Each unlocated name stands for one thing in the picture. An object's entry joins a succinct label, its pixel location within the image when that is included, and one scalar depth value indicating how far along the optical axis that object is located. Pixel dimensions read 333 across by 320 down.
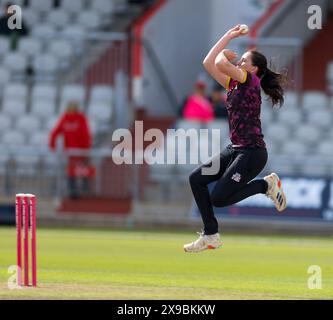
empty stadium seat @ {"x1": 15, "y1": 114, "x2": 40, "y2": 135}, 26.17
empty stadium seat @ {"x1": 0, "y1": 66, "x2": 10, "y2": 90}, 27.50
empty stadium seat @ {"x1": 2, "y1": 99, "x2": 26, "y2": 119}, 26.47
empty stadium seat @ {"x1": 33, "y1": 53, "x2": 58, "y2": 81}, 27.78
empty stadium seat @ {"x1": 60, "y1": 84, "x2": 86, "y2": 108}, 26.59
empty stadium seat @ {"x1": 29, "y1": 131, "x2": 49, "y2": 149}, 25.75
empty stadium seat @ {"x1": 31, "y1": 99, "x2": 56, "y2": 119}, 26.44
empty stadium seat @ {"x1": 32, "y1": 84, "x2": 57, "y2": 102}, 26.75
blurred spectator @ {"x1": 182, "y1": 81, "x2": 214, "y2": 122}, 25.30
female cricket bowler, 13.09
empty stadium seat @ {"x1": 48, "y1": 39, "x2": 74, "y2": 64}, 27.80
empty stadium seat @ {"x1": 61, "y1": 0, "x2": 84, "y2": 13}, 29.25
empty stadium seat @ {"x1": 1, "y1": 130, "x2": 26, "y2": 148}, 26.03
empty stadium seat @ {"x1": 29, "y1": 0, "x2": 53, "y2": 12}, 29.23
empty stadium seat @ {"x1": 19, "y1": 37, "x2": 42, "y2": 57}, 28.14
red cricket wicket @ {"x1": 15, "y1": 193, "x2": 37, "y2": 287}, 12.14
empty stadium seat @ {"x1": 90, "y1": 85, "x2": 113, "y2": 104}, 26.53
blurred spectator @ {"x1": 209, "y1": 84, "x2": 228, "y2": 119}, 25.86
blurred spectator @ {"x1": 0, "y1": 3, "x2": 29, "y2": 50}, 28.20
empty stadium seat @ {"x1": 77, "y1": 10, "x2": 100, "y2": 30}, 28.97
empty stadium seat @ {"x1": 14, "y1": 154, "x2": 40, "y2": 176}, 24.72
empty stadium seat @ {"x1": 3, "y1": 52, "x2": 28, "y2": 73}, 27.92
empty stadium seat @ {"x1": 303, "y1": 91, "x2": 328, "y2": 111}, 25.61
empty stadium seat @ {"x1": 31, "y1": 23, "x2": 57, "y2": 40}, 28.45
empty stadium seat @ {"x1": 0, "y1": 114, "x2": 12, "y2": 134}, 26.25
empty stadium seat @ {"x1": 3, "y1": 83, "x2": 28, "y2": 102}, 26.81
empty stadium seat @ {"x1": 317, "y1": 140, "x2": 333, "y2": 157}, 24.64
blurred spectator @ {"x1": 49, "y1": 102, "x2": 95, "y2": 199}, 24.50
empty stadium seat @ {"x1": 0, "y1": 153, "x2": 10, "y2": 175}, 24.69
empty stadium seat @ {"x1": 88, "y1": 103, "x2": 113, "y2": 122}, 26.31
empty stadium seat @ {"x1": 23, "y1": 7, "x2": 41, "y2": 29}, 29.08
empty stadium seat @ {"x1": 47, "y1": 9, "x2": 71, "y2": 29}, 29.03
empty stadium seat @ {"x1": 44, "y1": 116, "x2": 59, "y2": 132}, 26.14
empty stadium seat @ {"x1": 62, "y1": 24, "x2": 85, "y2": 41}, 27.44
